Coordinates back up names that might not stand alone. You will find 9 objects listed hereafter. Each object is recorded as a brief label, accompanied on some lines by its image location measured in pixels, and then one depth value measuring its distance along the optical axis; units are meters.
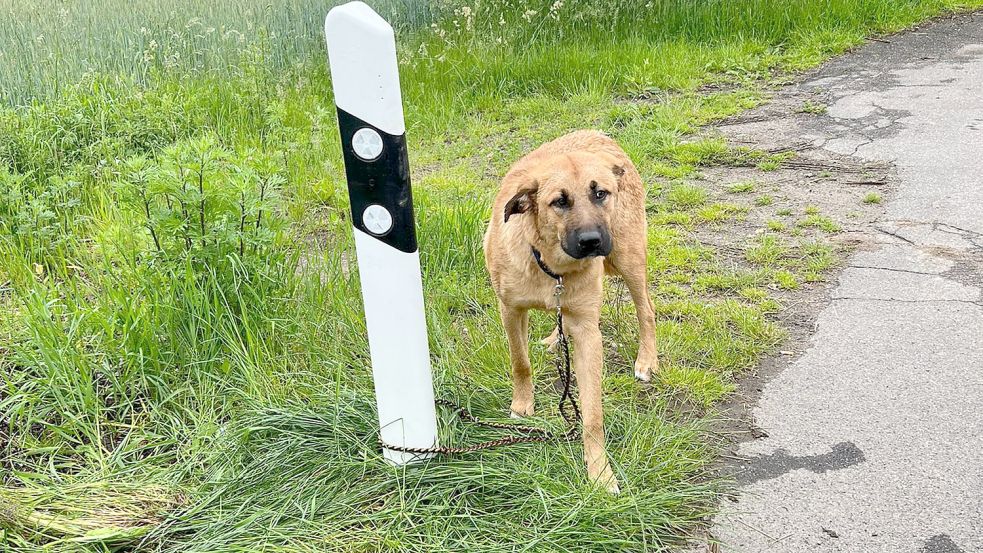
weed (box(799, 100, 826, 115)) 7.21
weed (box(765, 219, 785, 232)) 5.16
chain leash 2.89
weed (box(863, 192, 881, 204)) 5.45
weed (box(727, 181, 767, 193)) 5.82
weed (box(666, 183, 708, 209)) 5.65
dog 2.94
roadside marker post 2.34
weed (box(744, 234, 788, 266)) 4.79
